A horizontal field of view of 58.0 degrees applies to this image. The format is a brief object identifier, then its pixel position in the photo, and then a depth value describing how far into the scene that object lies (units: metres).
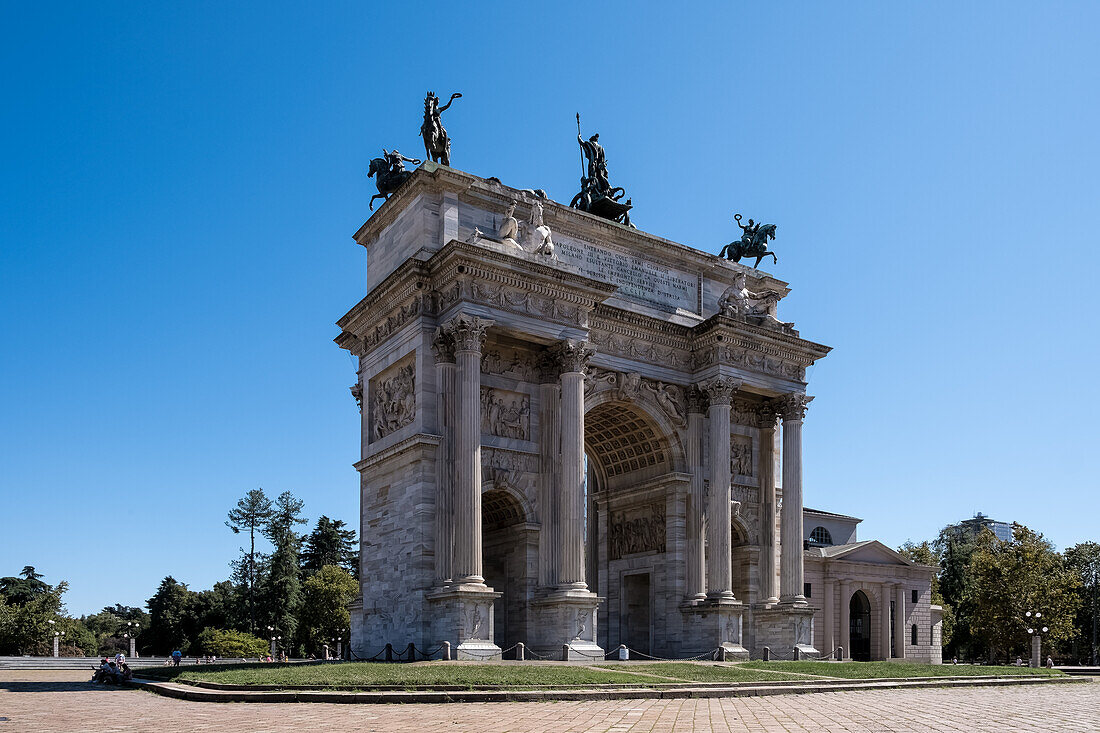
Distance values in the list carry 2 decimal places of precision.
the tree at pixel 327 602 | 80.75
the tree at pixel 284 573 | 86.62
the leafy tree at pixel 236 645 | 79.62
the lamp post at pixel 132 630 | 102.72
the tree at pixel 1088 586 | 91.06
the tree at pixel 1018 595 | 69.38
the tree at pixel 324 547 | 101.31
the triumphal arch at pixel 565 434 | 33.00
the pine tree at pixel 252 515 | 90.75
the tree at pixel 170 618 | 101.31
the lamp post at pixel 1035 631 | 55.00
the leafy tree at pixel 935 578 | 86.12
